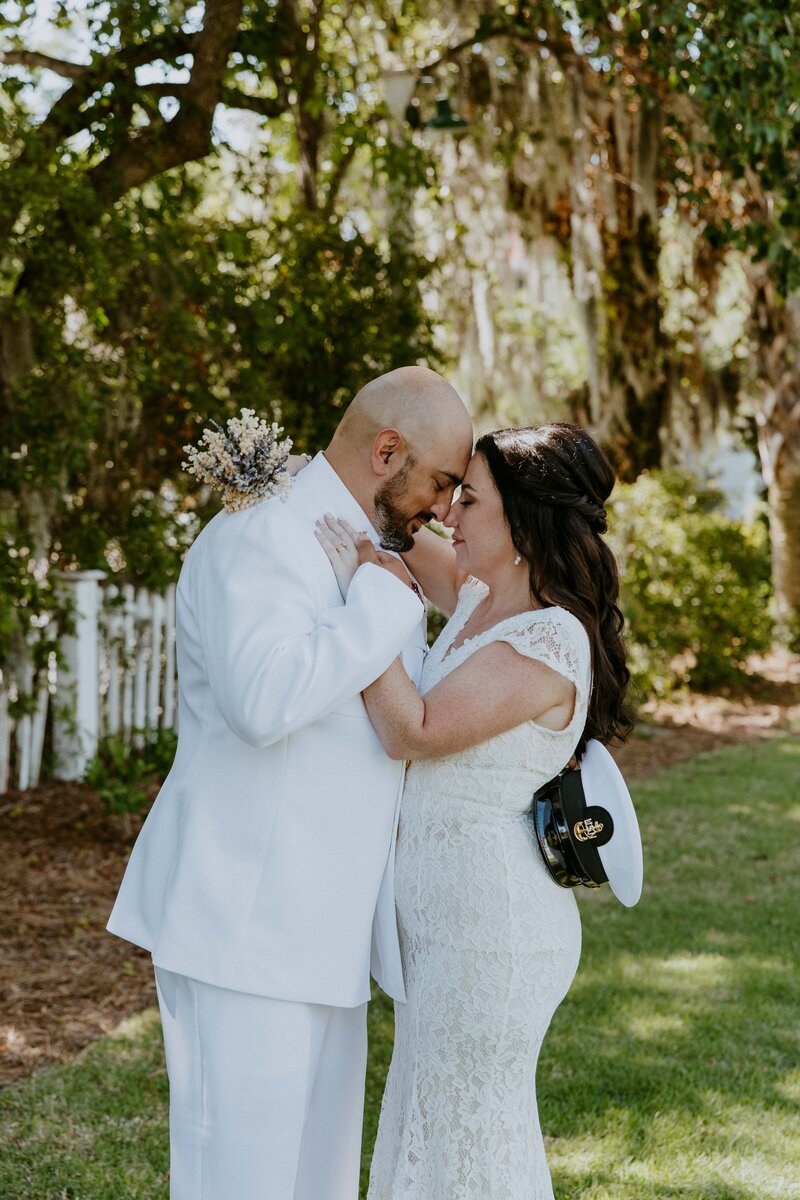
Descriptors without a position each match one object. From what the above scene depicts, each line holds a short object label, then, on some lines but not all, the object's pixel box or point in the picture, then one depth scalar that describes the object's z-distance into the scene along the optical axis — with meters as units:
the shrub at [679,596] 10.58
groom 2.17
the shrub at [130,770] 5.92
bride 2.42
